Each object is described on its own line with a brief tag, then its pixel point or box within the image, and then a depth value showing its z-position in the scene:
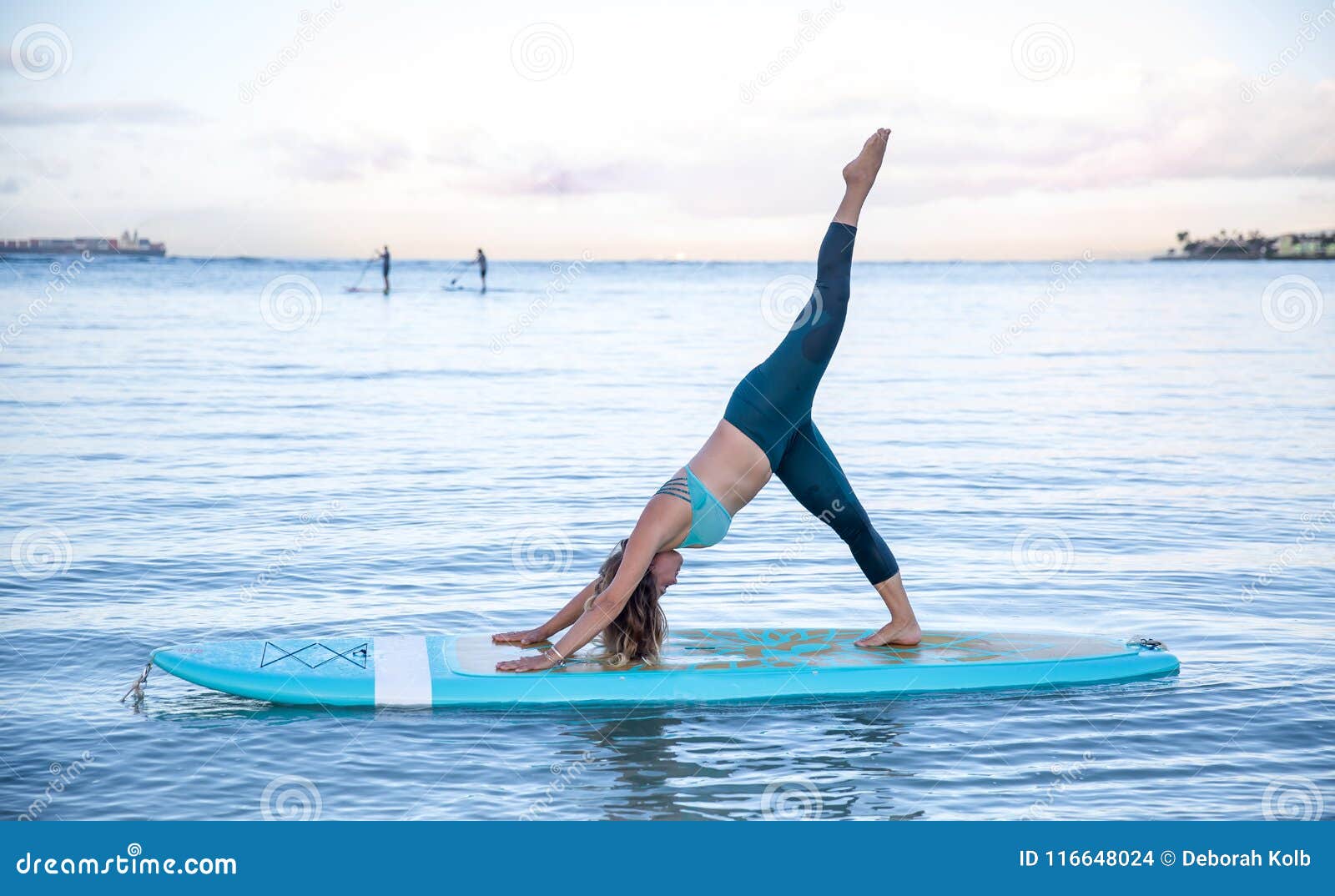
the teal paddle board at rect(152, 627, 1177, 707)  6.52
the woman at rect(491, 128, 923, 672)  6.50
